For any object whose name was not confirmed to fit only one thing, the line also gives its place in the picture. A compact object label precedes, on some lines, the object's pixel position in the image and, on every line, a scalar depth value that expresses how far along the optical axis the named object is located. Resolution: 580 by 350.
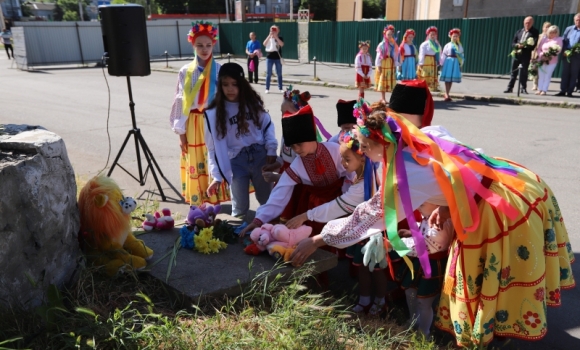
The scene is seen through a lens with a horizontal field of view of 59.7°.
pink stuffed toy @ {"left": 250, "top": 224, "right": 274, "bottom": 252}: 3.39
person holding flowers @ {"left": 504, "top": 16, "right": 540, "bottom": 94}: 12.51
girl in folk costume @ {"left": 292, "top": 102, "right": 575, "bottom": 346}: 2.61
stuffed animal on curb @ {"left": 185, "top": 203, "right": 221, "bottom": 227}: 3.79
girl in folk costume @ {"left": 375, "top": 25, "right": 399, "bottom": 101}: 12.09
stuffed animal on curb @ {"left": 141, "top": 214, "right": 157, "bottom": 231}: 3.97
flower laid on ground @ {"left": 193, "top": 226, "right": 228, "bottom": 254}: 3.51
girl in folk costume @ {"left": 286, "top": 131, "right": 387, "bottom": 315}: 3.33
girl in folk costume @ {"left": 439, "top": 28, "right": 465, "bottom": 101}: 12.53
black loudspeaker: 4.97
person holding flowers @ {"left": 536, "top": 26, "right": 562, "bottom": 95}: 12.47
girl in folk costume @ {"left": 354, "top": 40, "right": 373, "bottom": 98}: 12.24
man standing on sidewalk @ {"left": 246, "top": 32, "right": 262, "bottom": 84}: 16.05
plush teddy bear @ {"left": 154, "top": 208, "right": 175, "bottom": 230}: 3.98
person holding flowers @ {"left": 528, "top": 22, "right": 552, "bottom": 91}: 12.72
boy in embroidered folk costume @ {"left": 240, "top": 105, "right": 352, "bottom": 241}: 3.58
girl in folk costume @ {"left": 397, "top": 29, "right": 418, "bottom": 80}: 12.44
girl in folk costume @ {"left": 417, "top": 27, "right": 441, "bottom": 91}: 12.25
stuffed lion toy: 3.11
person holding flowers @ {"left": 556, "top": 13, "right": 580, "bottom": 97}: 12.45
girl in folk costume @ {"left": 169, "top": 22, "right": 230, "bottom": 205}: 4.86
